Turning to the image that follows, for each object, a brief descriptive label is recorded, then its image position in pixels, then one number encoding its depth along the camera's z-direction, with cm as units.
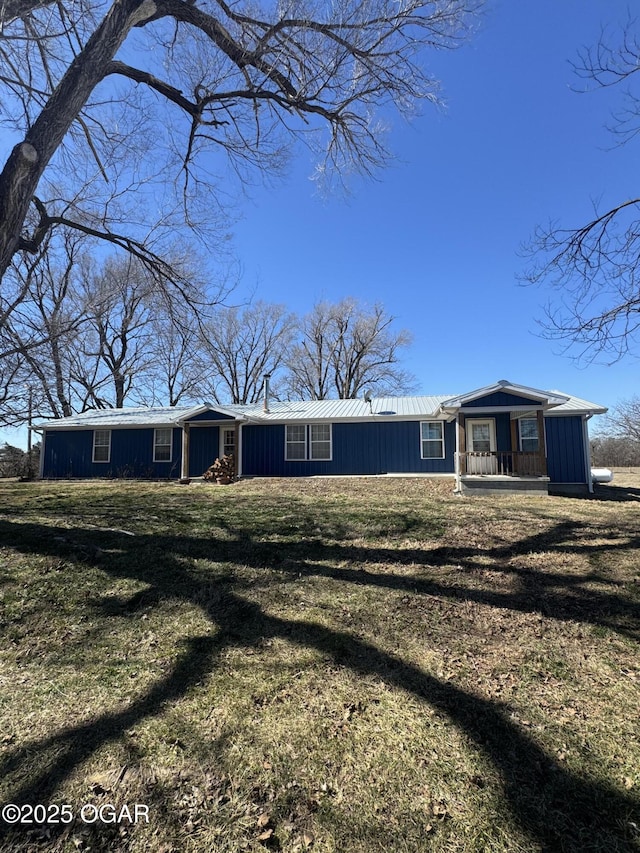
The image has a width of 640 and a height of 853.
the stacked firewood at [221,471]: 1562
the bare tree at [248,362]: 3384
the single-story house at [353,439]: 1274
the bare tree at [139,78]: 443
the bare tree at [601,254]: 596
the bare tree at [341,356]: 3347
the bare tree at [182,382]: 2894
